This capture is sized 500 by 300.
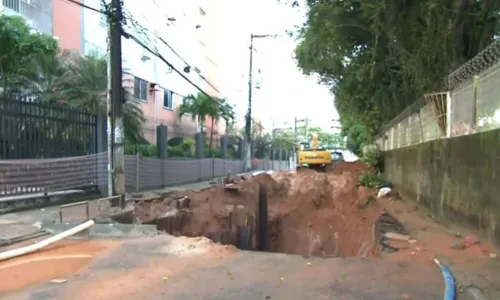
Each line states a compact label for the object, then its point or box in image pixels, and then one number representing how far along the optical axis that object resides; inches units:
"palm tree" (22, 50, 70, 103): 638.5
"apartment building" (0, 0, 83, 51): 729.6
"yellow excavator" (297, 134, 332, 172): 1444.4
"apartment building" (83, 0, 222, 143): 938.7
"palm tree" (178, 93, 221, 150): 1200.2
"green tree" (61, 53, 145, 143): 657.6
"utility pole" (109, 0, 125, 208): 444.8
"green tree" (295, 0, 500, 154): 380.2
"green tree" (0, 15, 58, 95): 548.1
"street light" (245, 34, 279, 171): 1289.2
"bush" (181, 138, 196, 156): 997.2
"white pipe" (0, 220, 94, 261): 250.2
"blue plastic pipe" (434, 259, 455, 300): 183.2
